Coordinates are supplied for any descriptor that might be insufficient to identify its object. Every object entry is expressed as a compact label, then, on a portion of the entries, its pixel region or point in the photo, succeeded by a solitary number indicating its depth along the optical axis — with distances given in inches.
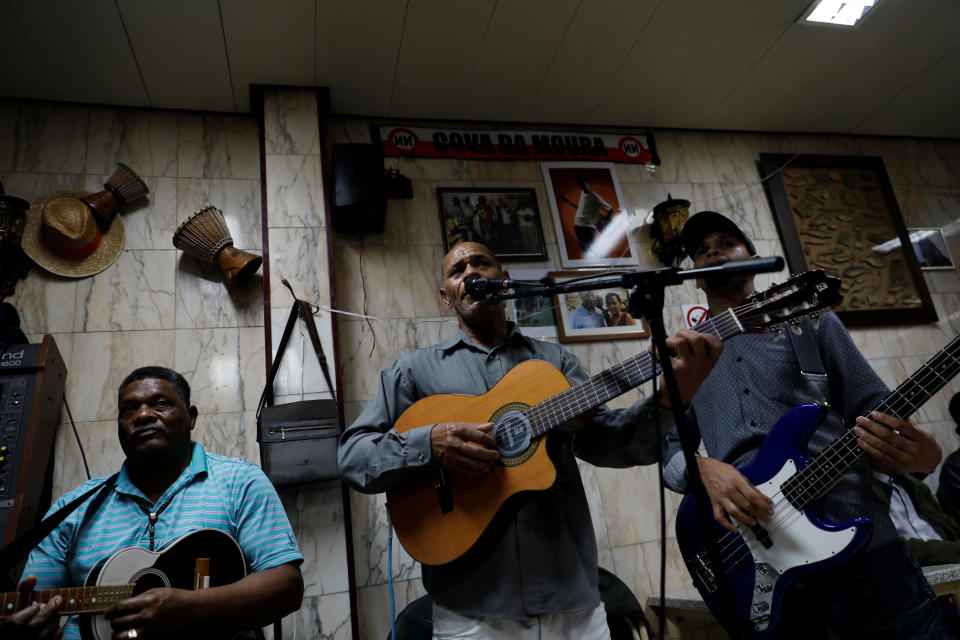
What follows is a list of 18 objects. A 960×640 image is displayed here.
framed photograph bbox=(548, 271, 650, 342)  142.5
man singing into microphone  65.2
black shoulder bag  104.3
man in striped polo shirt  61.2
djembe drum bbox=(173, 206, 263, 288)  125.8
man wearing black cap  64.2
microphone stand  44.2
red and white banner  152.5
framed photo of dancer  151.9
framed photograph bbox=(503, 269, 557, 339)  139.4
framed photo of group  145.3
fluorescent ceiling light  136.4
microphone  65.0
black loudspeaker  131.3
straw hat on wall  121.4
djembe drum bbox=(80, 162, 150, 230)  126.6
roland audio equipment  92.8
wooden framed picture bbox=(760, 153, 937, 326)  163.3
